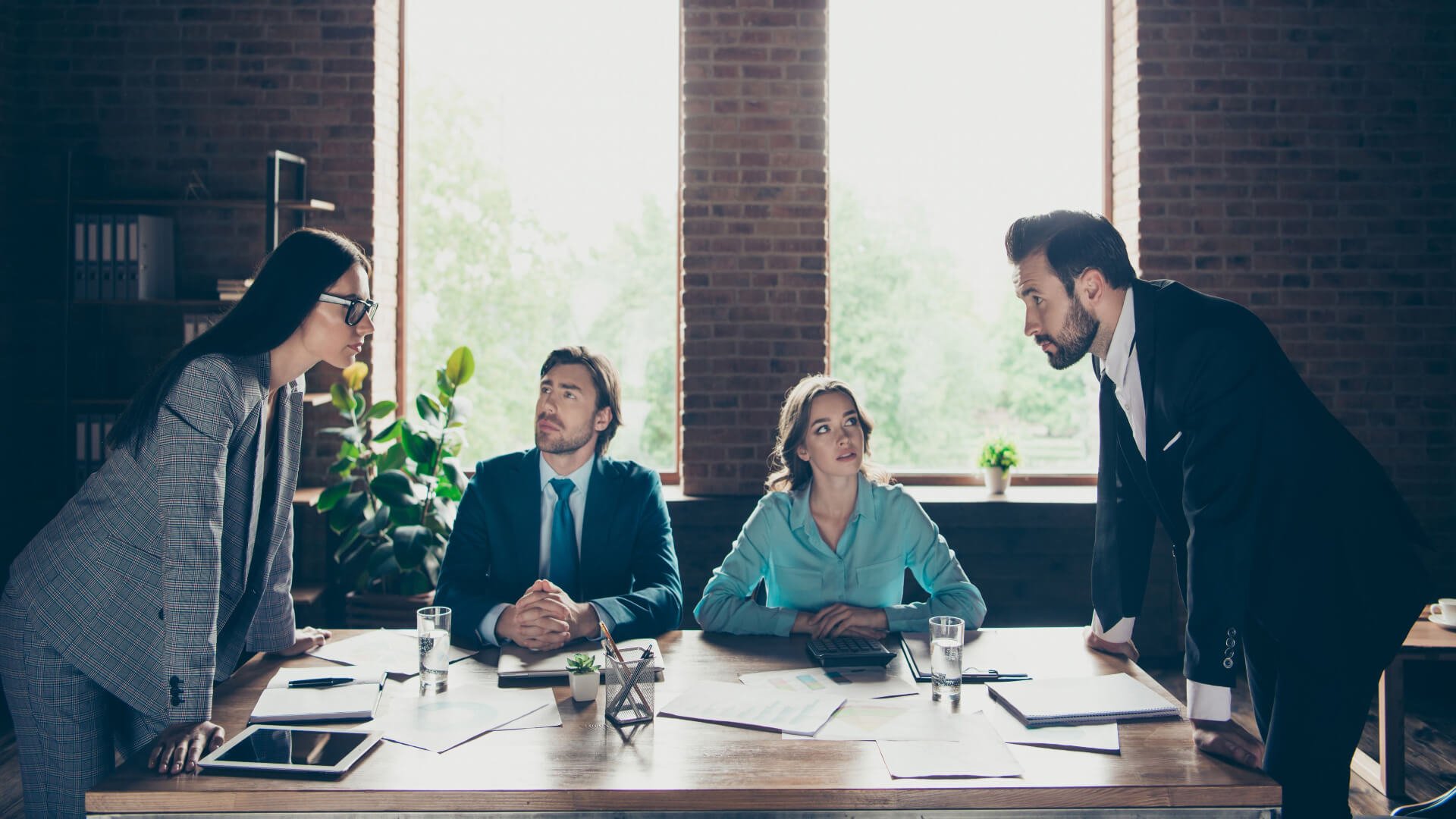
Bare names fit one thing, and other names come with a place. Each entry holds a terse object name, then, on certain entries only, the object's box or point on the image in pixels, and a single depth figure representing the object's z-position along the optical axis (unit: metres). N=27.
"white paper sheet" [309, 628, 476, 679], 1.95
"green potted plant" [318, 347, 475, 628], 3.67
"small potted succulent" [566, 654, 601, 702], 1.75
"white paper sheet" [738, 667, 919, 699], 1.82
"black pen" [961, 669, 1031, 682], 1.89
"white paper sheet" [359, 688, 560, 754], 1.58
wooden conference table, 1.39
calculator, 1.94
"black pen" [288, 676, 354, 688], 1.82
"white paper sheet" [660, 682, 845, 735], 1.64
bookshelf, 3.87
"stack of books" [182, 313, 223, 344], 3.84
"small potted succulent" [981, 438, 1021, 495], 4.14
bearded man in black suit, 1.66
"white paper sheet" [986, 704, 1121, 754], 1.56
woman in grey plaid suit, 1.64
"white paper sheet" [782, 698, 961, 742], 1.61
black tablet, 1.46
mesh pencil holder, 1.65
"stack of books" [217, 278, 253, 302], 3.85
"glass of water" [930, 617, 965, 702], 1.77
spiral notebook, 1.66
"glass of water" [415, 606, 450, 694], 1.81
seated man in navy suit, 2.45
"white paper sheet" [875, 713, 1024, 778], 1.46
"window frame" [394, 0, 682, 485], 4.37
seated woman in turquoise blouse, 2.50
